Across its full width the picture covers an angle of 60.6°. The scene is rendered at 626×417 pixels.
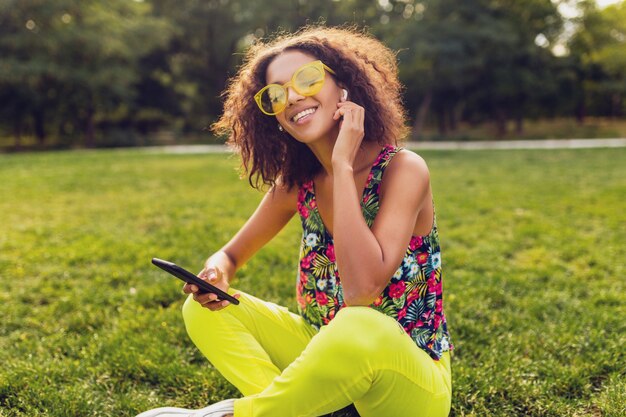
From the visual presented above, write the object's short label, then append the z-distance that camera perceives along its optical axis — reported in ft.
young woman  5.48
